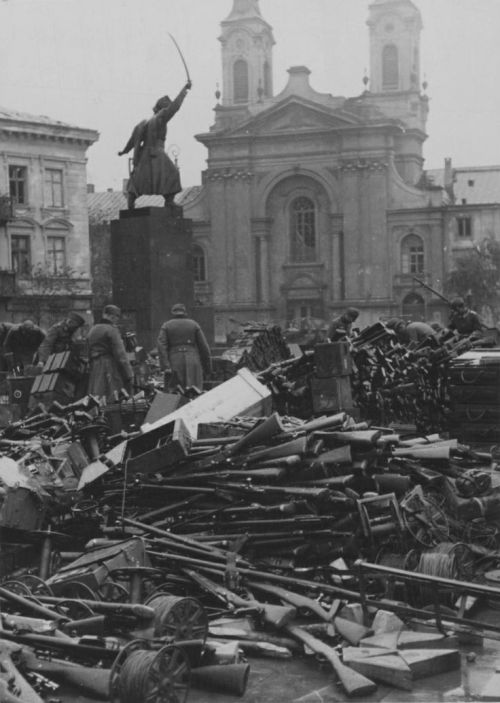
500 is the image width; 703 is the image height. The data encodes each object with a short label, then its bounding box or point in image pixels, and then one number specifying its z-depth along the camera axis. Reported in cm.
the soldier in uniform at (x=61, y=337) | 1492
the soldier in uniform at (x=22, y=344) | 1842
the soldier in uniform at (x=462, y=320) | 1786
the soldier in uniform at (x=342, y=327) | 1523
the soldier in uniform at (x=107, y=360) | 1388
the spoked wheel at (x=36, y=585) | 687
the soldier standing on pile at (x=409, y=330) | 1761
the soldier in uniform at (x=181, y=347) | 1504
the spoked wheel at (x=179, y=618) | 603
